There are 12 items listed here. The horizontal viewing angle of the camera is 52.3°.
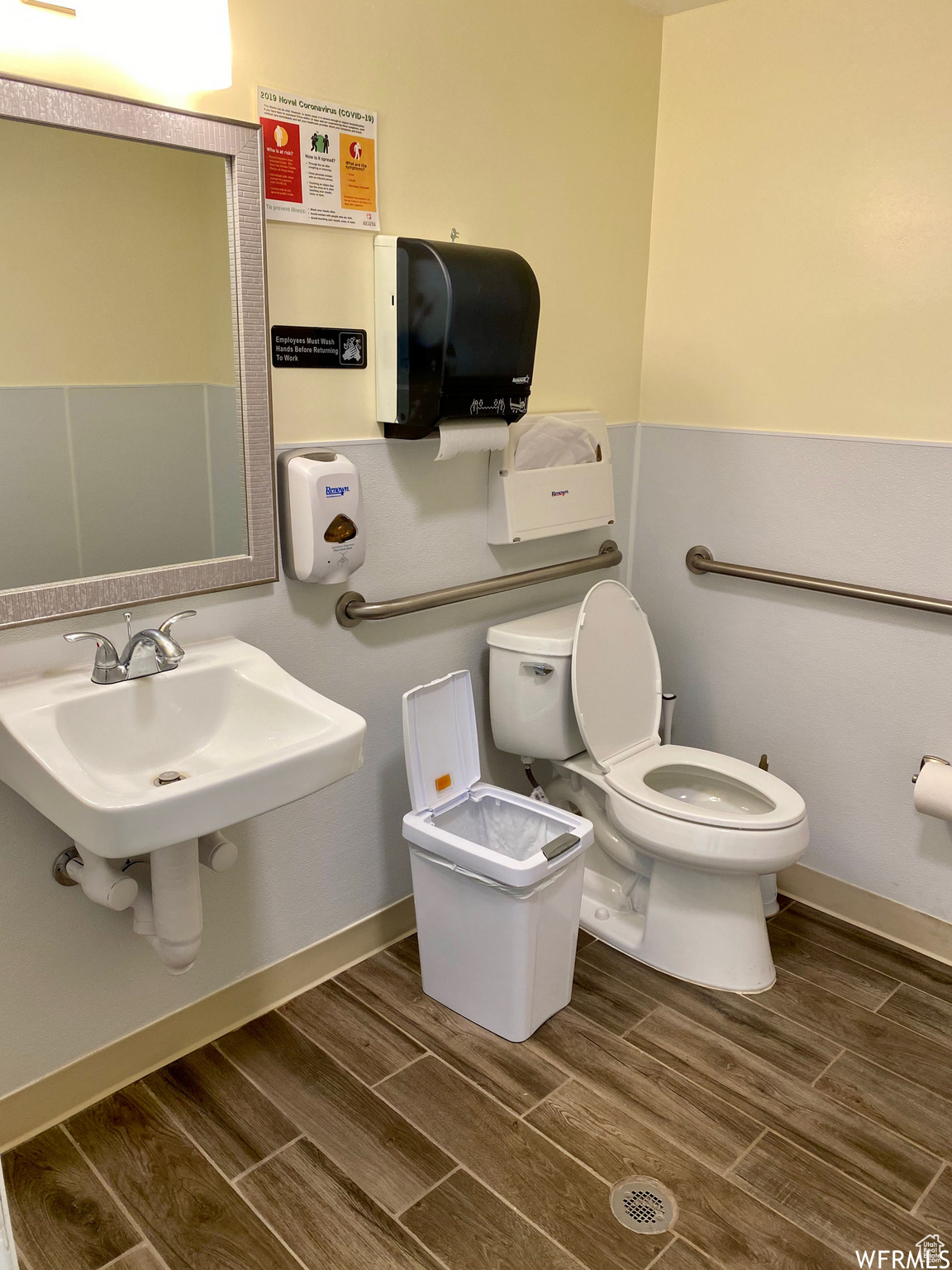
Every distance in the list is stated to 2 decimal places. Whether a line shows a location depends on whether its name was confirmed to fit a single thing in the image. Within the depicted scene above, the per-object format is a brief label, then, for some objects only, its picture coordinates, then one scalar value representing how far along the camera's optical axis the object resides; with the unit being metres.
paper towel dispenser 1.83
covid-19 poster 1.69
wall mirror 1.47
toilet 2.03
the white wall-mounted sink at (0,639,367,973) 1.32
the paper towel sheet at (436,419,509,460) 1.96
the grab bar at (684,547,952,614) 2.11
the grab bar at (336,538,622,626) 1.99
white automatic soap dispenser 1.78
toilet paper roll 2.08
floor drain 1.56
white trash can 1.88
